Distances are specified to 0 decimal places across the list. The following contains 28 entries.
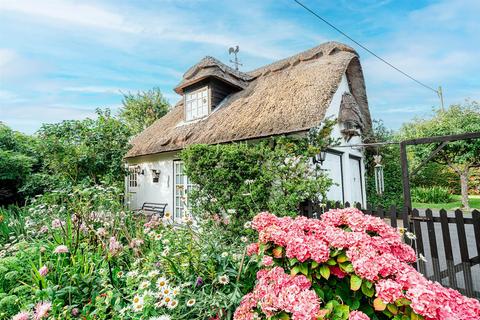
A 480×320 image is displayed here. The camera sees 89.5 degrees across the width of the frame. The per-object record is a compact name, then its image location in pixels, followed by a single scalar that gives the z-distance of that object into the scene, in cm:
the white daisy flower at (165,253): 217
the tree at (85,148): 866
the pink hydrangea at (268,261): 180
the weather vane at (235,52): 1216
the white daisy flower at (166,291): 177
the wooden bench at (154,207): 908
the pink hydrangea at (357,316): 124
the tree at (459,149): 1118
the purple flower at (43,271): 218
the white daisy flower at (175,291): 176
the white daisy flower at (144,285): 188
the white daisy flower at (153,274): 199
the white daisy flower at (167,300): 173
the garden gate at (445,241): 329
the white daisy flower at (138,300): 175
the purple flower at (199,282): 198
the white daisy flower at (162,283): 188
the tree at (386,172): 1015
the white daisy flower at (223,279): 191
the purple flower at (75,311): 205
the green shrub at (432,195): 1493
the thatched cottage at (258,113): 658
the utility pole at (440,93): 2217
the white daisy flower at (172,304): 171
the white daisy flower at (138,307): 170
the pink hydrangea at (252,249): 194
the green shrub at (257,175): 503
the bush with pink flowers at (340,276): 120
